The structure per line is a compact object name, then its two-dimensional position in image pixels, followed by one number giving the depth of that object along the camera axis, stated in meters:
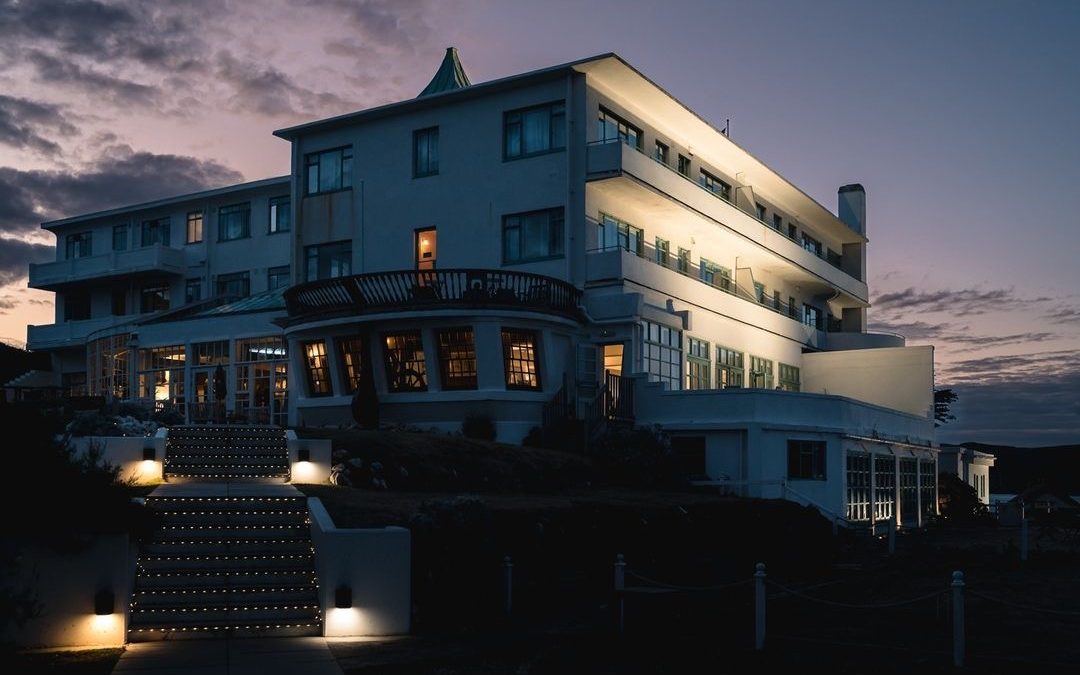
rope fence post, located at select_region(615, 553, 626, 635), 15.88
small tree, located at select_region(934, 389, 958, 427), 89.31
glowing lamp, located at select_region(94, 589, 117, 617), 13.83
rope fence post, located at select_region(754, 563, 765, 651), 15.01
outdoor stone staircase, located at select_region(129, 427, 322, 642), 14.55
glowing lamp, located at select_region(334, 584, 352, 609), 14.73
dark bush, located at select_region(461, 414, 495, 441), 32.69
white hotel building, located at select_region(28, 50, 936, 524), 34.16
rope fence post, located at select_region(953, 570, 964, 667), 14.05
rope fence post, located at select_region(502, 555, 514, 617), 17.19
